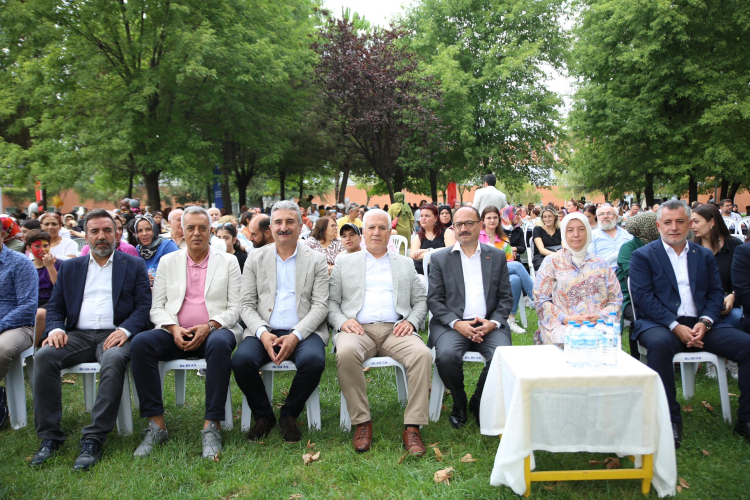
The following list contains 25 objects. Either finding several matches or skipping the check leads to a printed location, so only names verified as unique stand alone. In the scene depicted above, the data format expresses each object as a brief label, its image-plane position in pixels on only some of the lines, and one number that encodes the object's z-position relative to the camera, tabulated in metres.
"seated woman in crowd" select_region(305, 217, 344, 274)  6.13
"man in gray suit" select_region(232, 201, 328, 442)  3.69
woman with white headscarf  3.83
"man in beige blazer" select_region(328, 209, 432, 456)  3.65
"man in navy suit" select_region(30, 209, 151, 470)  3.50
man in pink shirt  3.59
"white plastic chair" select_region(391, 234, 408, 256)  7.40
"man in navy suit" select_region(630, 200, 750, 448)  3.59
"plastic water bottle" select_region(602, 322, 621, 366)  2.88
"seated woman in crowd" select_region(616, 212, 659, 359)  4.48
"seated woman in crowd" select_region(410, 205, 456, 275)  6.68
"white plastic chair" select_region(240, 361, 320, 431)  3.73
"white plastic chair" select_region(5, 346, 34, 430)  3.87
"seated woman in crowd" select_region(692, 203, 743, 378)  4.45
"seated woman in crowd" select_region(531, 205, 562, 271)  7.39
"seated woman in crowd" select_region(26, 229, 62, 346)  4.69
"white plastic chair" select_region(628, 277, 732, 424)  3.63
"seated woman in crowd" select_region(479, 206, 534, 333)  6.31
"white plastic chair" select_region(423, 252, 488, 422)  3.91
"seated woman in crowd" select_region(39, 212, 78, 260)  5.66
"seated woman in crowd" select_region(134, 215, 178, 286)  5.24
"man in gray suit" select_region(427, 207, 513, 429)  3.86
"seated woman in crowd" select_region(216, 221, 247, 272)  5.61
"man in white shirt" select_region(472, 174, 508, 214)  7.54
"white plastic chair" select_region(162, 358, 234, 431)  3.73
